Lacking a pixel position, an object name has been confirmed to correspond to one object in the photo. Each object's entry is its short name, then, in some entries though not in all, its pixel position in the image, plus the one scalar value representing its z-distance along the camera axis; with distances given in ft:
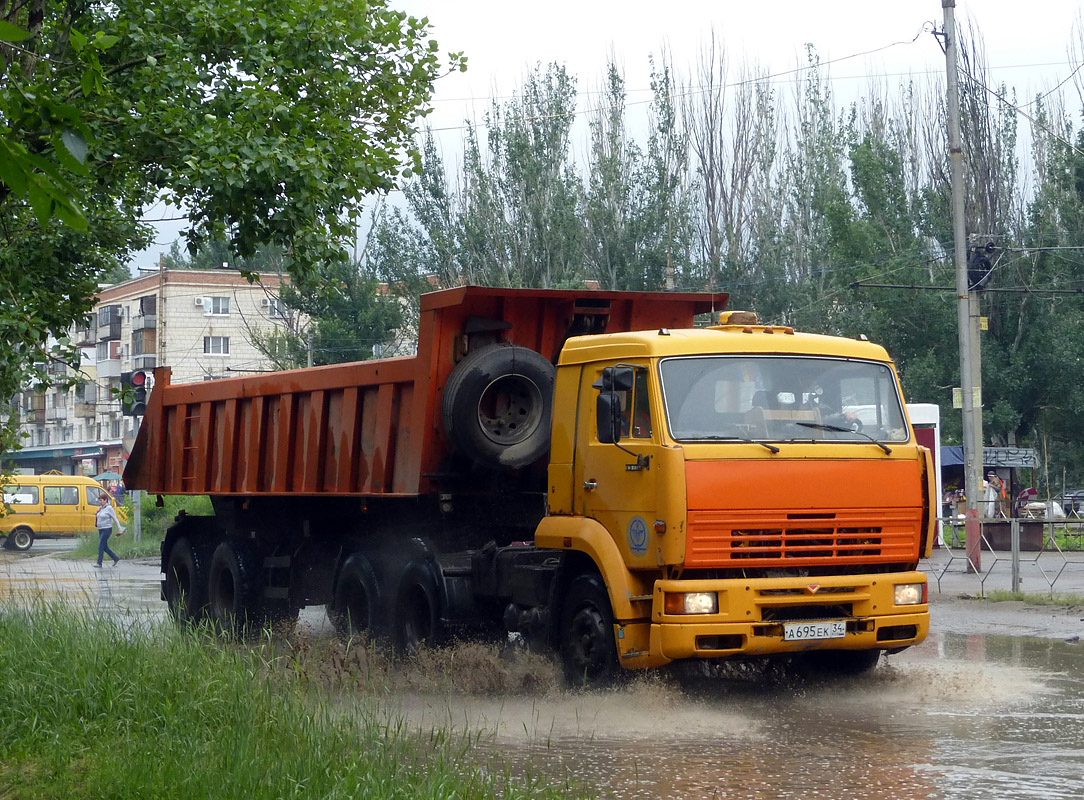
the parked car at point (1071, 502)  127.86
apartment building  264.31
